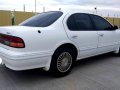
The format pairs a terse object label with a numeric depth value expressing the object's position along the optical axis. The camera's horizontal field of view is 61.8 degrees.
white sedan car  1.97
